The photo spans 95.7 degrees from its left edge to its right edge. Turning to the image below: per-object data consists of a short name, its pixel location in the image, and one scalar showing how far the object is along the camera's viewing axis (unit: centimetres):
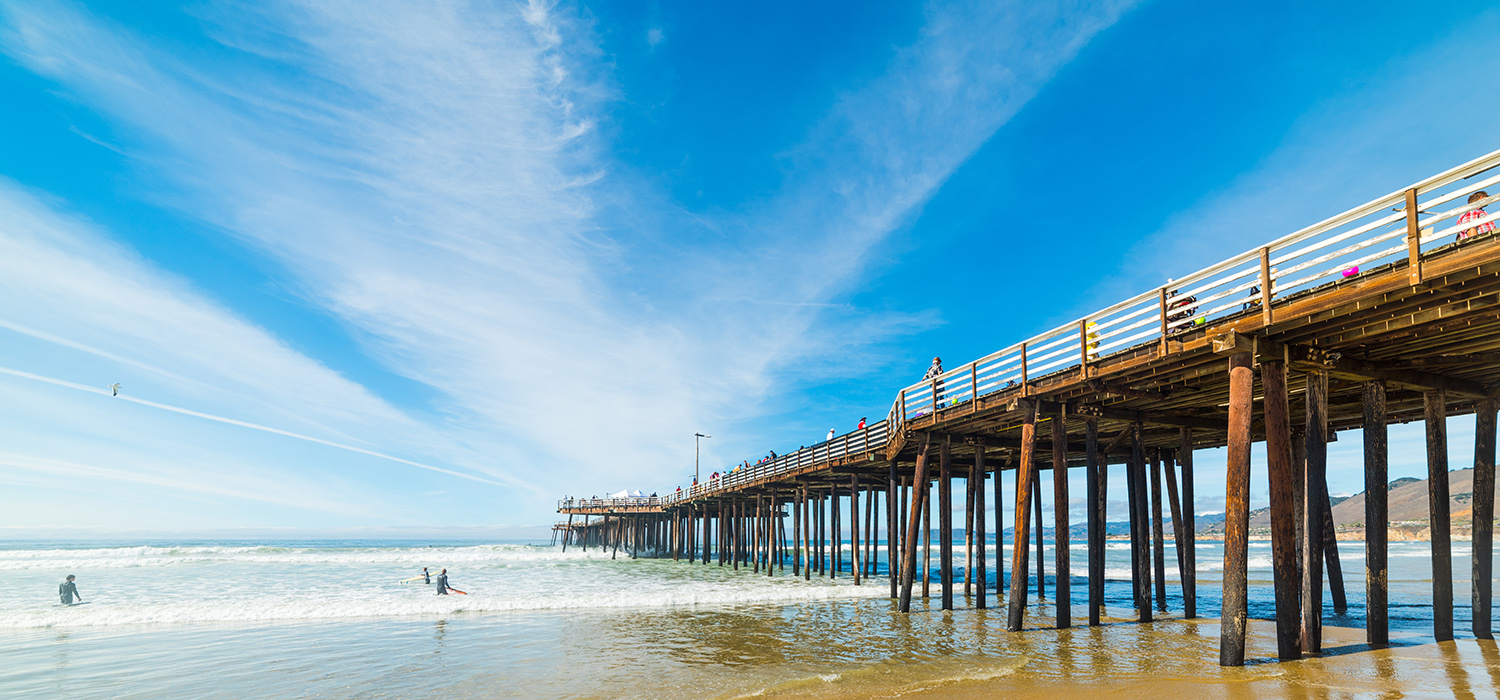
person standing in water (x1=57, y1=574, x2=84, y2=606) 2082
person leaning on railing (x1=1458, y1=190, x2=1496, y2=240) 743
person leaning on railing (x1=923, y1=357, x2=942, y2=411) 1741
